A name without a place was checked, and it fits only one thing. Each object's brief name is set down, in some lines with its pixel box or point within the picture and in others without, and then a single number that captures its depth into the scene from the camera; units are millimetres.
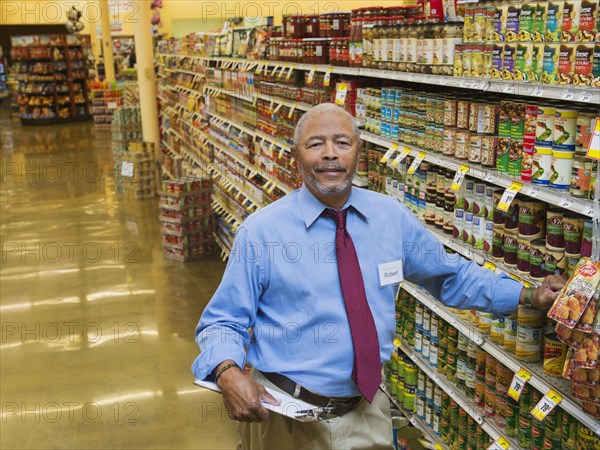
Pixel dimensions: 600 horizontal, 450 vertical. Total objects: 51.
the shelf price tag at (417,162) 3322
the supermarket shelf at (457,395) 2943
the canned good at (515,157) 2662
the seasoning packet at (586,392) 2178
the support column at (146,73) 11406
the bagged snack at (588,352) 2160
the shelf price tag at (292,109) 5188
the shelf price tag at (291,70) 5140
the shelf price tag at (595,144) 2098
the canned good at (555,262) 2467
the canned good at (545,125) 2471
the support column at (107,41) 18609
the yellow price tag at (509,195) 2545
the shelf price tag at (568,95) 2189
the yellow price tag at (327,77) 4429
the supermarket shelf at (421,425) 3559
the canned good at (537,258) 2570
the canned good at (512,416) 2846
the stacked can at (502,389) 2873
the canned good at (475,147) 2922
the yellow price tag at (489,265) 2842
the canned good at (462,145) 3035
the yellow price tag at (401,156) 3418
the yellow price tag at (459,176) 2932
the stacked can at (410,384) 3832
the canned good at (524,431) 2742
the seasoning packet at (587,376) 2174
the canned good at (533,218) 2627
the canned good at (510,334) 2740
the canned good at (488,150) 2840
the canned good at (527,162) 2586
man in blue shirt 2184
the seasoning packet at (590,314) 2137
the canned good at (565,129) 2373
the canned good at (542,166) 2490
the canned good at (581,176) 2281
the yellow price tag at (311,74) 4665
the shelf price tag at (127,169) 10516
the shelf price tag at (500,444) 2859
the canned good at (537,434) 2662
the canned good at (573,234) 2389
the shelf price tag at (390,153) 3605
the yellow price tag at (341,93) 4305
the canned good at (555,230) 2471
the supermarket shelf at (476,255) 2668
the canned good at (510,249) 2748
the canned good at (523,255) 2643
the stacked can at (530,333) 2607
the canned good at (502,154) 2740
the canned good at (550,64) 2367
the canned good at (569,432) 2467
